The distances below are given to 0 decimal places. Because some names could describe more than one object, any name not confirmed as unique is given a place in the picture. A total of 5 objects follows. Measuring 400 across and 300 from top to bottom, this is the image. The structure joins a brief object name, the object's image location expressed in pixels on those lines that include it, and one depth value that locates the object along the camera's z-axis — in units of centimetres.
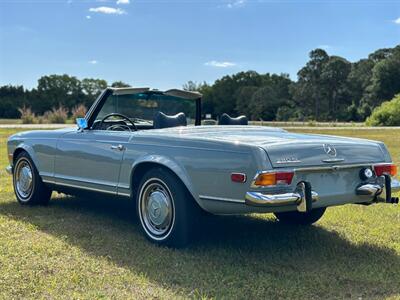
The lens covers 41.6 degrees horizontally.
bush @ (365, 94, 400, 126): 4316
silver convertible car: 399
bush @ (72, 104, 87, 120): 3168
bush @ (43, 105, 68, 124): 3419
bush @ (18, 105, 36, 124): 3391
